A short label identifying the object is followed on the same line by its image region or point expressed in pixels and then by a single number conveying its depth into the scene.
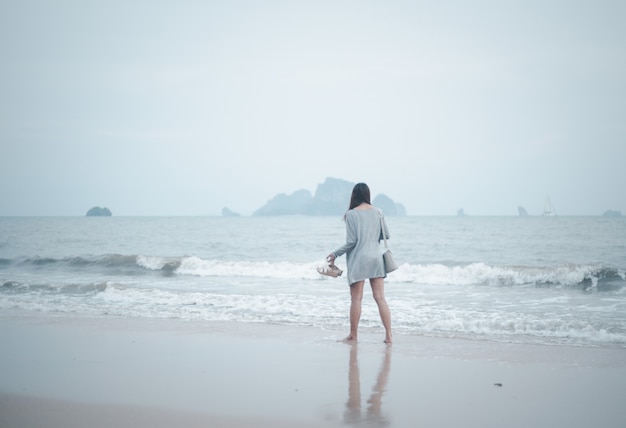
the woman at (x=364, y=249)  6.27
